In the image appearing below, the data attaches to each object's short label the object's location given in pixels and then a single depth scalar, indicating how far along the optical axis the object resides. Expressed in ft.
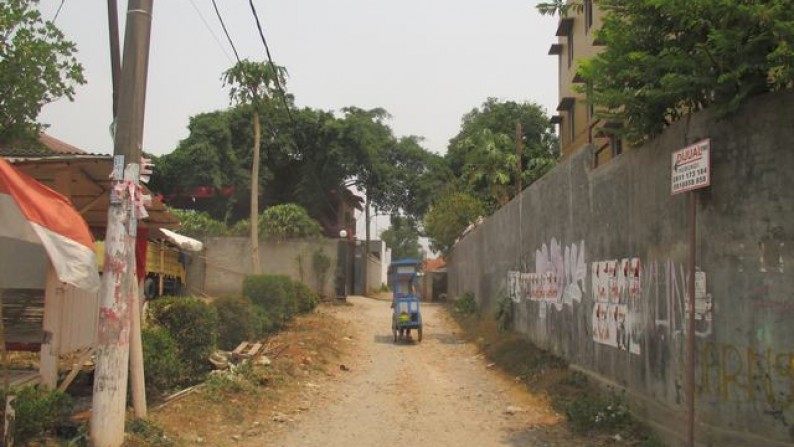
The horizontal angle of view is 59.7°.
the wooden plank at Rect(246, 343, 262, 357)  42.67
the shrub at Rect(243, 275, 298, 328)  59.88
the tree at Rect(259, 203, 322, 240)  103.40
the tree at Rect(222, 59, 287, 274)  81.71
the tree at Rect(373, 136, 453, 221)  155.63
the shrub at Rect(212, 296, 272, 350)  46.52
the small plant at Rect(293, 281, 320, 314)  73.41
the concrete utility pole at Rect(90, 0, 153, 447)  22.45
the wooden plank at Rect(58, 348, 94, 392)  25.90
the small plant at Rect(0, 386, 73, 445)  20.68
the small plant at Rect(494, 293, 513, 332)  59.62
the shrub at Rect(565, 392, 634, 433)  28.12
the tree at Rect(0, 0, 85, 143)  59.47
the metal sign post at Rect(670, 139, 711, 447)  20.06
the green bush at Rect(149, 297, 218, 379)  35.19
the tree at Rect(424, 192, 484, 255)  129.08
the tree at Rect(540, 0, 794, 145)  19.77
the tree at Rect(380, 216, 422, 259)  292.20
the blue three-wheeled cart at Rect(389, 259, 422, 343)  62.85
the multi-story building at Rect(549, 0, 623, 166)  70.69
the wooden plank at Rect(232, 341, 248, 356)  42.24
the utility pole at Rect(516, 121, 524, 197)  85.10
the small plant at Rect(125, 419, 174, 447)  24.20
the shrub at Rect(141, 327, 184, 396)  30.07
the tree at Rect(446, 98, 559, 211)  110.22
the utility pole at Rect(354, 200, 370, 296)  127.95
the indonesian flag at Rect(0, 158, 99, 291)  19.67
